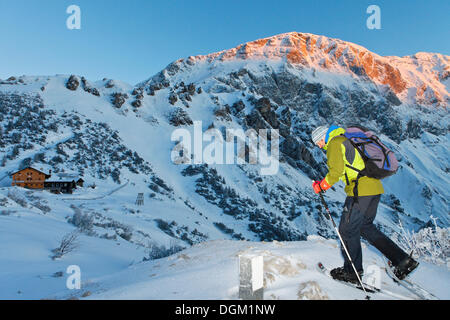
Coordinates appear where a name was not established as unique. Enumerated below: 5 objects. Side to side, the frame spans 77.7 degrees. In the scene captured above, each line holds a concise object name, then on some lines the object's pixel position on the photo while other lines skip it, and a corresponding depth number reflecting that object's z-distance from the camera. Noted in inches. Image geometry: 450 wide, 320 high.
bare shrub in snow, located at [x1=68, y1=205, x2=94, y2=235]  390.3
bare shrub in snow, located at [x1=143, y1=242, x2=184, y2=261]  278.9
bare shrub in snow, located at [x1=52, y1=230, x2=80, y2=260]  237.3
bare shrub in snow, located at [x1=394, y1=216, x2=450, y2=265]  267.6
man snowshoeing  145.2
